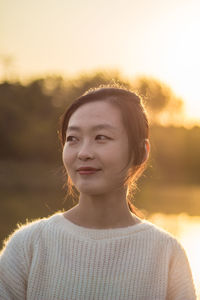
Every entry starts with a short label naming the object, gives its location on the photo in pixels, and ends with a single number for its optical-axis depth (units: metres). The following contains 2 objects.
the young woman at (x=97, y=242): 2.27
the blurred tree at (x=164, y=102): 43.16
